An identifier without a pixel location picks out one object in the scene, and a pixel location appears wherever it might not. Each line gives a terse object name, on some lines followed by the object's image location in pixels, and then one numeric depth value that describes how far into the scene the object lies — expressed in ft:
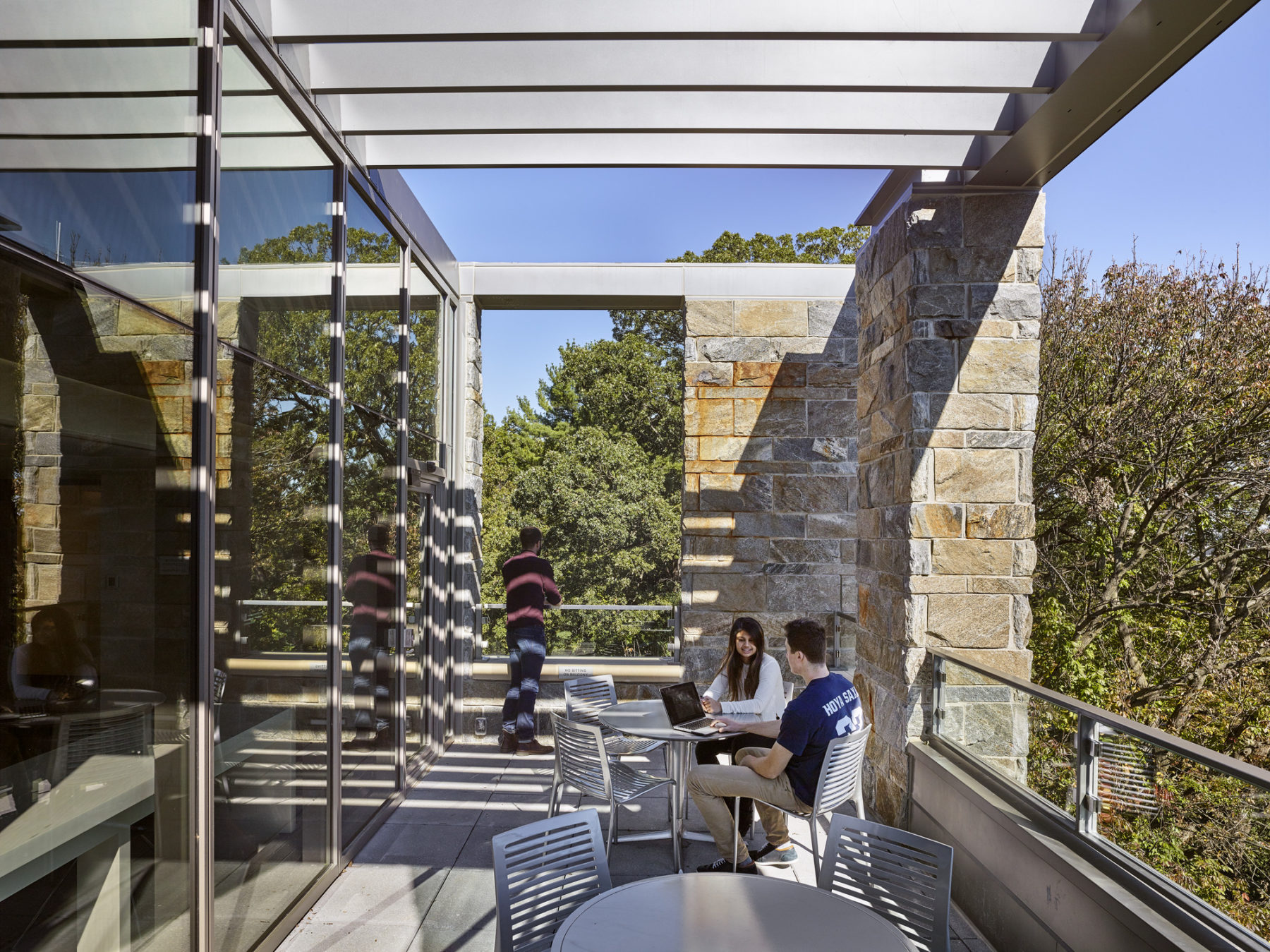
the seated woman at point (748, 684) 14.38
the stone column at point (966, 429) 13.53
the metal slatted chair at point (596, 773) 13.26
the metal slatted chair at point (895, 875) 7.74
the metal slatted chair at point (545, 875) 7.72
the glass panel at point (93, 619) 6.34
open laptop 13.73
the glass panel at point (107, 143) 6.48
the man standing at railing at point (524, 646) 20.89
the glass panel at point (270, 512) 9.75
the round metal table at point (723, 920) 6.72
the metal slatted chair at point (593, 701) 16.48
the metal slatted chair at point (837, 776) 12.01
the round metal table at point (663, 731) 13.37
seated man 11.90
